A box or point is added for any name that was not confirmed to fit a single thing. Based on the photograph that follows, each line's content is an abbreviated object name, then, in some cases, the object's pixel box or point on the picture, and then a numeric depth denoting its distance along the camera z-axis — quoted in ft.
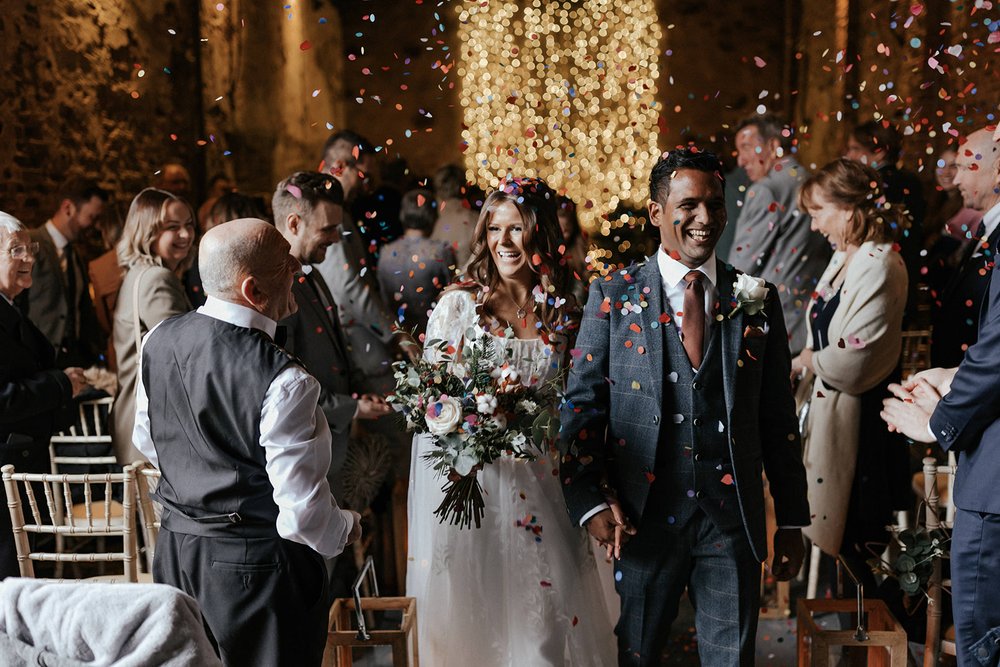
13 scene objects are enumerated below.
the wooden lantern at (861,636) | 8.31
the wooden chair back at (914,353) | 14.23
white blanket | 5.18
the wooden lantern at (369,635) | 8.30
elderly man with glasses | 10.10
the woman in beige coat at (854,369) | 11.14
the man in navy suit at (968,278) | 11.37
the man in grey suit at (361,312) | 13.93
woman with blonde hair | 12.28
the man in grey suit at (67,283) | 16.65
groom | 7.55
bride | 9.53
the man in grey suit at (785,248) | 15.79
